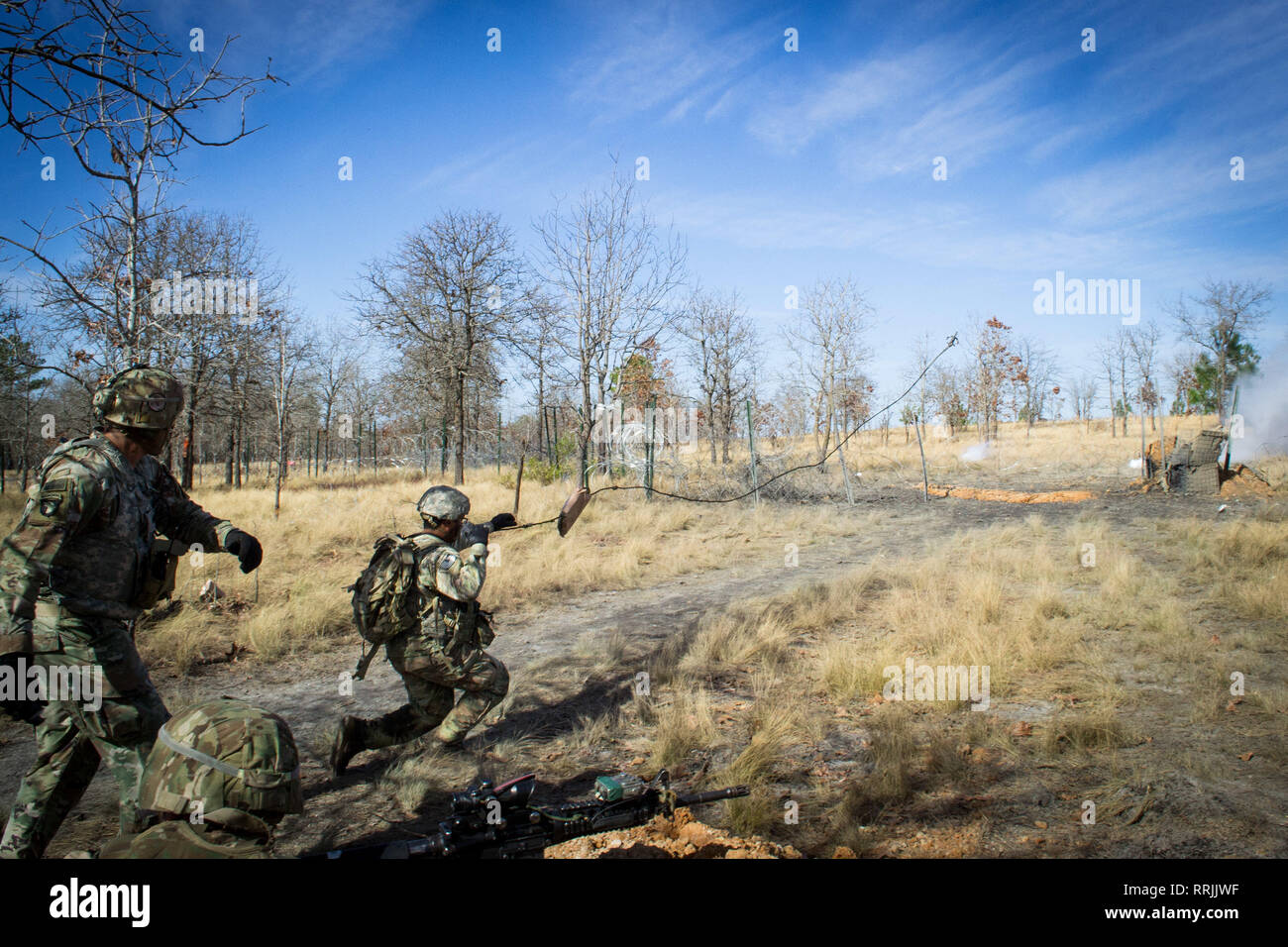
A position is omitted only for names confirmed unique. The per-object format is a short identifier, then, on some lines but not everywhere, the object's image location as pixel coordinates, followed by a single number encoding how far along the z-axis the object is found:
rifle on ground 2.27
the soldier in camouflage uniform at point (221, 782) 1.87
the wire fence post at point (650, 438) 15.41
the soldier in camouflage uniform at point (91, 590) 2.71
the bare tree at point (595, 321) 14.76
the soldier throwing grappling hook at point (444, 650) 3.96
